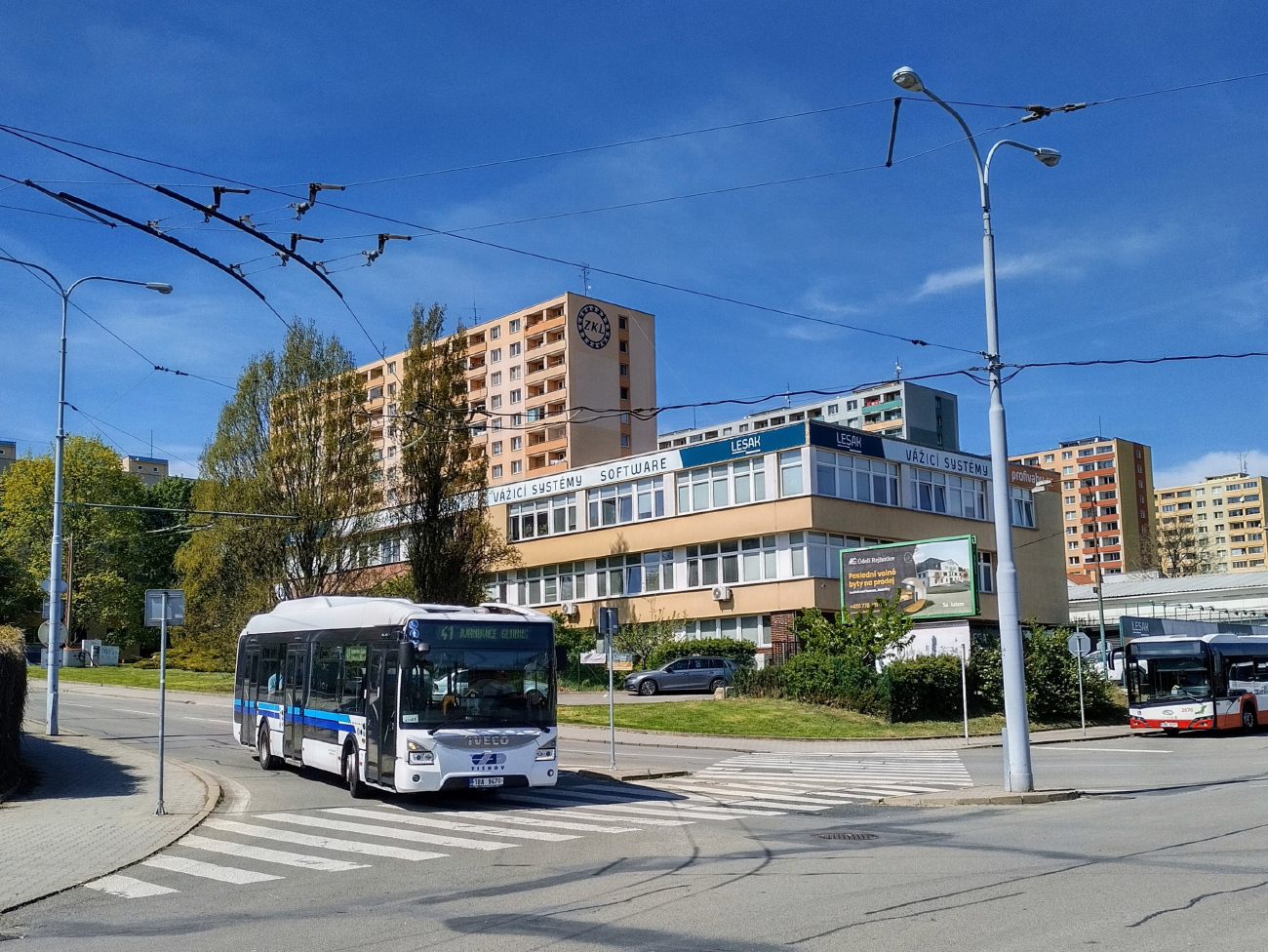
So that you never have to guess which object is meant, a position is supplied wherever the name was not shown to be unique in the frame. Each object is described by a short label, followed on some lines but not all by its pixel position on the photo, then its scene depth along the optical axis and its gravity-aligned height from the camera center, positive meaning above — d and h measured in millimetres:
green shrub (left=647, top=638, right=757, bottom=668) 47656 -733
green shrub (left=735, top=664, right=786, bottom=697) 36594 -1613
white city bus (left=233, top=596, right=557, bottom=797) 16031 -829
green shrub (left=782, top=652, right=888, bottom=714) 34469 -1563
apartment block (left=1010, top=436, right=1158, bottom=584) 160500 +16625
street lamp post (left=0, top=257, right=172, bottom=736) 26250 +1635
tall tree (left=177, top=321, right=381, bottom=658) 47469 +6175
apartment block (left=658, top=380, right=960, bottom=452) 120812 +23606
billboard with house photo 41312 +1743
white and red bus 32094 -1641
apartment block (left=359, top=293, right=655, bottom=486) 94562 +20889
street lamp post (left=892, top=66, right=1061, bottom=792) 17328 +1062
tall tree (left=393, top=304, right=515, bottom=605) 47156 +5644
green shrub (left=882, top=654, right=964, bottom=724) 34375 -1794
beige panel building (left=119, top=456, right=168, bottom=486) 160175 +24131
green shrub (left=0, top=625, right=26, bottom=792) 16656 -762
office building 48688 +4572
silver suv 41750 -1551
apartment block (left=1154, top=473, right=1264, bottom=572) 186125 +16034
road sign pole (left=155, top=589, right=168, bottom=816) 15380 -79
